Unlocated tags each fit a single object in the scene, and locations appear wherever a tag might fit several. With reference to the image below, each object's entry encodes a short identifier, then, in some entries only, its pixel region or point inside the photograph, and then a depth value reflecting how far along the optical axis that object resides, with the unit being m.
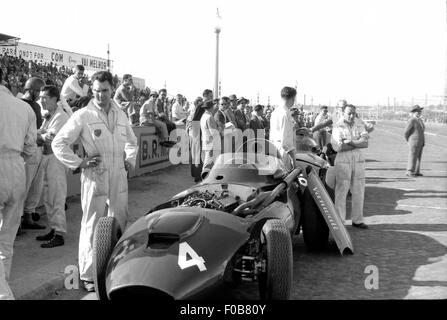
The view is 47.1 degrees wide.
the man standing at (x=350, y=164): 7.64
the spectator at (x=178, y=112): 16.14
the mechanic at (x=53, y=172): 6.14
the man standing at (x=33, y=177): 6.67
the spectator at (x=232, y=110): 12.66
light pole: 15.26
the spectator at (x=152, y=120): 12.97
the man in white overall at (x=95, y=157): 4.81
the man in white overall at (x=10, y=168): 4.31
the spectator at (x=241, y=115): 13.87
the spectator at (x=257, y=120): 14.44
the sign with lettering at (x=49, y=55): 23.59
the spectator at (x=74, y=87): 10.20
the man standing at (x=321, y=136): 12.88
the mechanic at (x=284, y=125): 7.40
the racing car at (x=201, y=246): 3.54
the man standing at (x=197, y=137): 11.02
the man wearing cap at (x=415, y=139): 13.97
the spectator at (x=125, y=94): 12.70
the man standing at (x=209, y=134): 10.02
